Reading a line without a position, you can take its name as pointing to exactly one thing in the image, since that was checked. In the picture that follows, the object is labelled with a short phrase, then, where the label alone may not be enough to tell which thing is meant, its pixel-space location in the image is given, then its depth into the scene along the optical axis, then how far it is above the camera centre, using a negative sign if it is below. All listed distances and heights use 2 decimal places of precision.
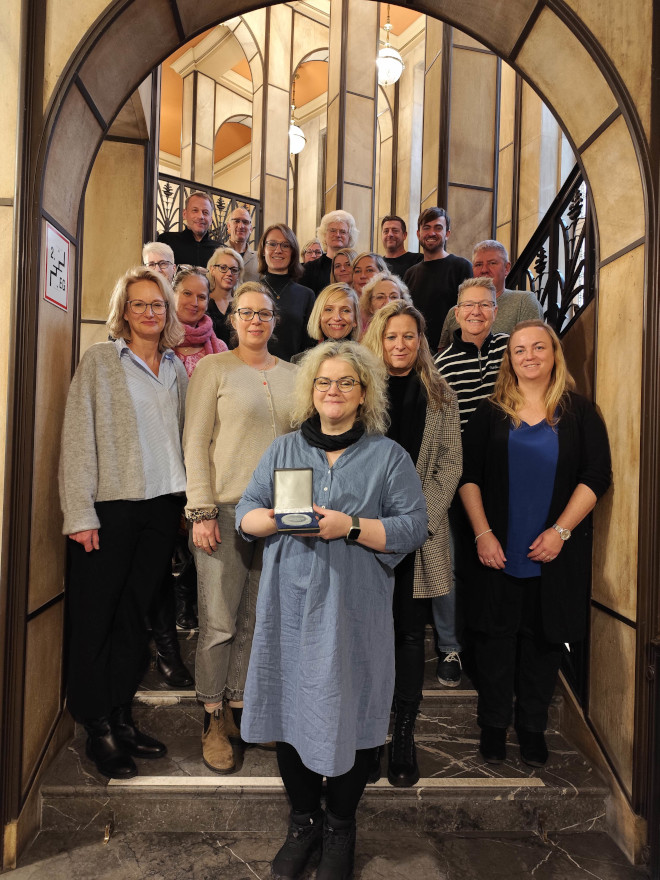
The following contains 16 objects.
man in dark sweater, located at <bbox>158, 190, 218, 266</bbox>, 4.57 +1.43
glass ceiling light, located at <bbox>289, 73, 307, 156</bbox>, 10.12 +4.67
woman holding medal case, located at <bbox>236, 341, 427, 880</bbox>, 1.75 -0.43
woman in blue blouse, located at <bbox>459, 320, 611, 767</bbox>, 2.33 -0.28
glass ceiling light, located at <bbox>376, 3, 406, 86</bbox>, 7.74 +4.44
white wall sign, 2.19 +0.57
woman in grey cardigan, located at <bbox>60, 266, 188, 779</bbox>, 2.16 -0.22
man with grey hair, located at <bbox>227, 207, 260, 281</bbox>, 4.34 +1.39
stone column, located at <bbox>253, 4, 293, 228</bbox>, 9.20 +4.55
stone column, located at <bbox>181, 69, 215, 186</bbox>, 11.72 +5.75
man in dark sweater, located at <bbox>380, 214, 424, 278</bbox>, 4.28 +1.29
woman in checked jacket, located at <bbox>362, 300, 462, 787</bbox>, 2.21 -0.05
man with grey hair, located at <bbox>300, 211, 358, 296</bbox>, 3.93 +1.20
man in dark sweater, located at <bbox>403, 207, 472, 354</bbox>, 3.84 +0.98
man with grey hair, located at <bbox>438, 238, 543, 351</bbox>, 3.29 +0.66
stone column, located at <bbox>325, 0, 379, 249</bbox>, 7.42 +3.80
